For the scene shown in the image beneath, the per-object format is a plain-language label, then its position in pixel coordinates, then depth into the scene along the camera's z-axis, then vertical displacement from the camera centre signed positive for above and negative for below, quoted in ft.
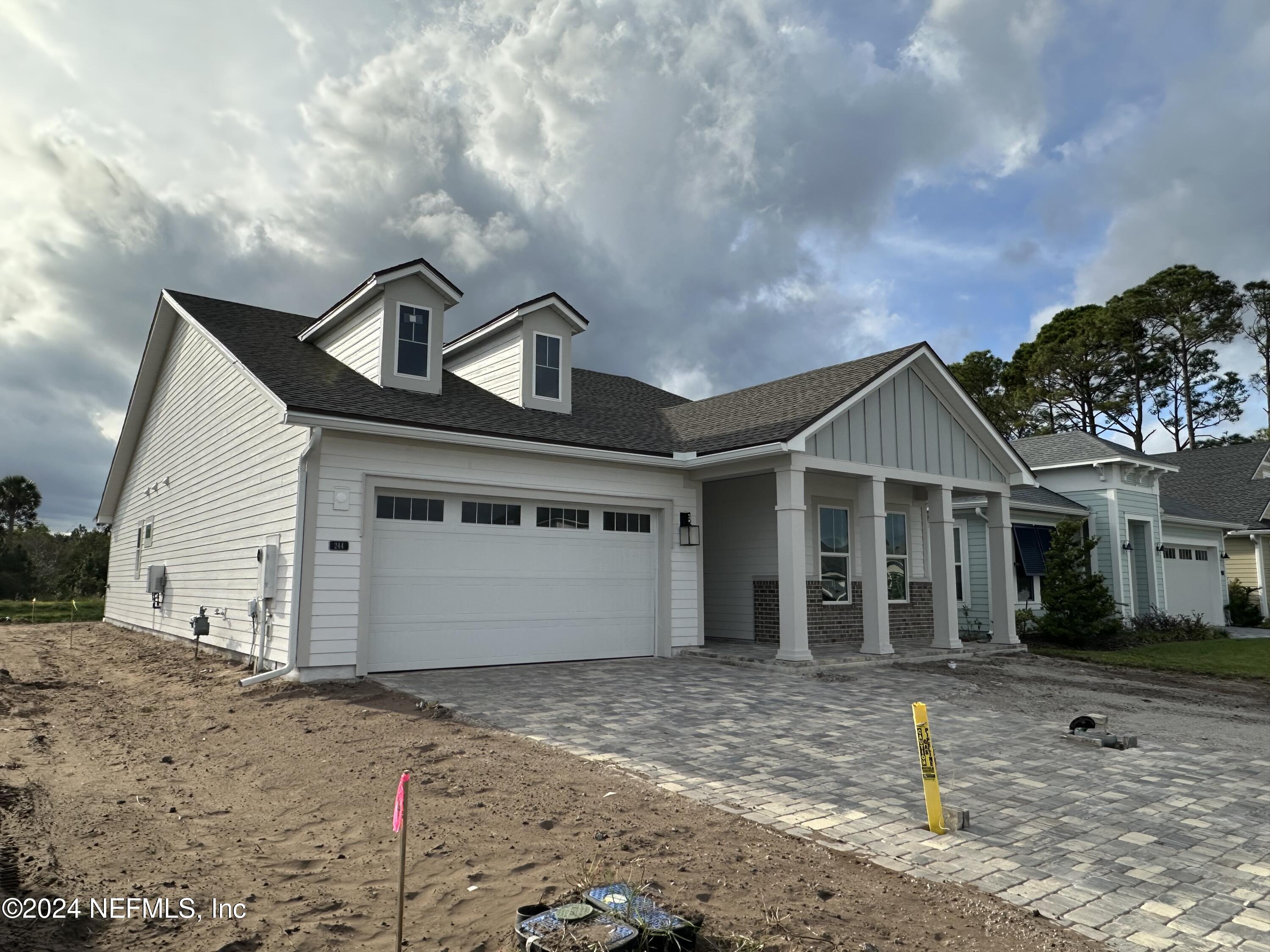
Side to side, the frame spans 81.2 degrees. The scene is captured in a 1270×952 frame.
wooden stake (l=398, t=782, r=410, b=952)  8.81 -3.83
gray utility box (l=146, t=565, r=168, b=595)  52.06 -1.08
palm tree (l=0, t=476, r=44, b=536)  144.66 +12.48
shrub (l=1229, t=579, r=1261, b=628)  82.64 -4.77
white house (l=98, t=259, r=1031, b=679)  32.73 +3.84
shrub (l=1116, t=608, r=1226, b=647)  62.23 -5.47
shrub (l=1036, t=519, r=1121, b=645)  55.42 -2.28
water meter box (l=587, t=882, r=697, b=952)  9.15 -4.56
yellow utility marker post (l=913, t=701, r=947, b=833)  14.58 -4.12
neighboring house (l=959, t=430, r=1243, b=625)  64.90 +4.02
